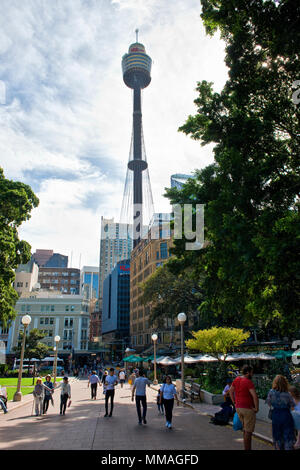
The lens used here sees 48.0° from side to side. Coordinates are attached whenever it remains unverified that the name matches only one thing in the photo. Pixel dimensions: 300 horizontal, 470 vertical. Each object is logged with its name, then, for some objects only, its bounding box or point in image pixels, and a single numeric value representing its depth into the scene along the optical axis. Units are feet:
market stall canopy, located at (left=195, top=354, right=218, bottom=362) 91.07
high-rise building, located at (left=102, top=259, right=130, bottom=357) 333.21
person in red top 22.91
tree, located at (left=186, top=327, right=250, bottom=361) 68.95
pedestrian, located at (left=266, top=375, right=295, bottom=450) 20.88
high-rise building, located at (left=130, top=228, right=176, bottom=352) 195.00
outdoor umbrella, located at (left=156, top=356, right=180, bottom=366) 89.67
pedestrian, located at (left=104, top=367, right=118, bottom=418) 40.09
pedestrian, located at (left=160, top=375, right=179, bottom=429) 32.96
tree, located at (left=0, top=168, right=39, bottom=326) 63.10
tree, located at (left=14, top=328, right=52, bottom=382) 145.89
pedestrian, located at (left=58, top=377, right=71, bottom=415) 42.11
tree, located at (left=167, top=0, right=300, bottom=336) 32.83
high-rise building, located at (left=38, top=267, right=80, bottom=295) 418.92
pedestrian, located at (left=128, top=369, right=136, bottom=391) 86.07
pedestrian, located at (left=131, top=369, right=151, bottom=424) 34.73
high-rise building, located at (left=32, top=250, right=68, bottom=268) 537.24
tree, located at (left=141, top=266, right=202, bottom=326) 124.36
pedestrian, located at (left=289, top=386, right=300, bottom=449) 20.48
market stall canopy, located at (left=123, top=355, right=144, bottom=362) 117.80
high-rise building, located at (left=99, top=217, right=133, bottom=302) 635.66
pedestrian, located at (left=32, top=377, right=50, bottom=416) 42.39
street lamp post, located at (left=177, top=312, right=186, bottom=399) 57.76
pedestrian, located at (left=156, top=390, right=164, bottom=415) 42.62
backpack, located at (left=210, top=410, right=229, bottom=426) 34.94
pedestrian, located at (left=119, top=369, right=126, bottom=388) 94.03
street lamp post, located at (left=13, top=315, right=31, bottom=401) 59.15
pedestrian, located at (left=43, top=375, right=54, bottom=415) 44.31
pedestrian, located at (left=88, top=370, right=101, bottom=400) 60.75
